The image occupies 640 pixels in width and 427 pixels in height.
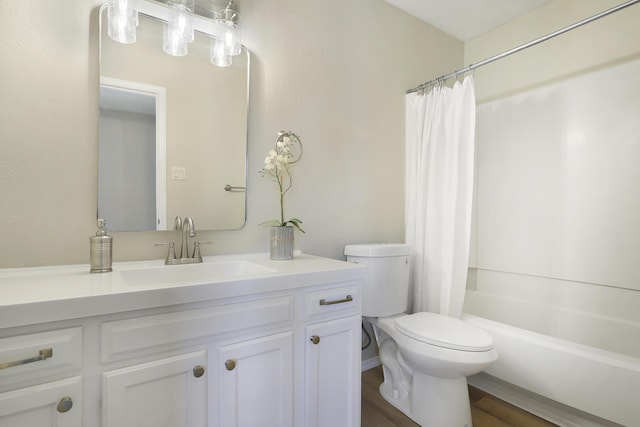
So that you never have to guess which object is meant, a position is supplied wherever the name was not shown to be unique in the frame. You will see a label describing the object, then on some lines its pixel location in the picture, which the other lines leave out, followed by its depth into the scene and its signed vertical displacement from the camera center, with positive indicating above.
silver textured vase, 1.55 -0.17
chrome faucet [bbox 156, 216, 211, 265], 1.39 -0.17
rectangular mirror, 1.29 +0.32
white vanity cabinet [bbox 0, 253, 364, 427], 0.77 -0.42
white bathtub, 1.38 -0.70
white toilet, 1.44 -0.66
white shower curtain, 1.90 +0.12
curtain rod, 1.41 +0.89
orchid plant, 1.63 +0.23
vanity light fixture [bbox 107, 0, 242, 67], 1.26 +0.80
